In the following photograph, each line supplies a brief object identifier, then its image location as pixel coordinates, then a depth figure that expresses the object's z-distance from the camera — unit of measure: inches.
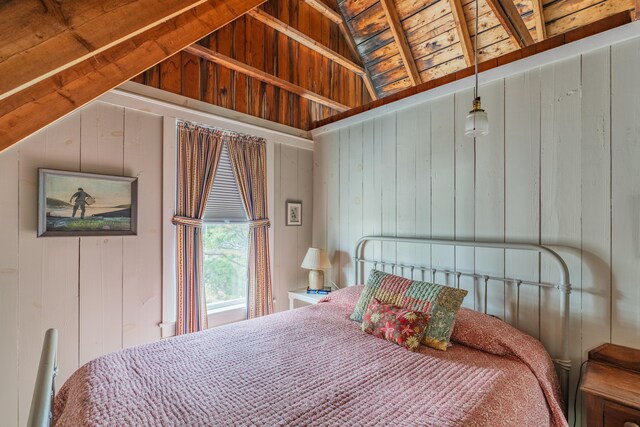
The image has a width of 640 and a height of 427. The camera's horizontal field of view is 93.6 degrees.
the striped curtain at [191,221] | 95.2
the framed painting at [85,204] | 73.9
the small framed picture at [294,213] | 126.9
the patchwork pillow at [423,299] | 68.2
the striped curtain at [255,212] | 111.4
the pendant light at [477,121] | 59.4
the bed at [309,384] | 42.6
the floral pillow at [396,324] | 67.1
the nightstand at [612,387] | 49.8
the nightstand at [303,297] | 112.9
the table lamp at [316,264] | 115.7
